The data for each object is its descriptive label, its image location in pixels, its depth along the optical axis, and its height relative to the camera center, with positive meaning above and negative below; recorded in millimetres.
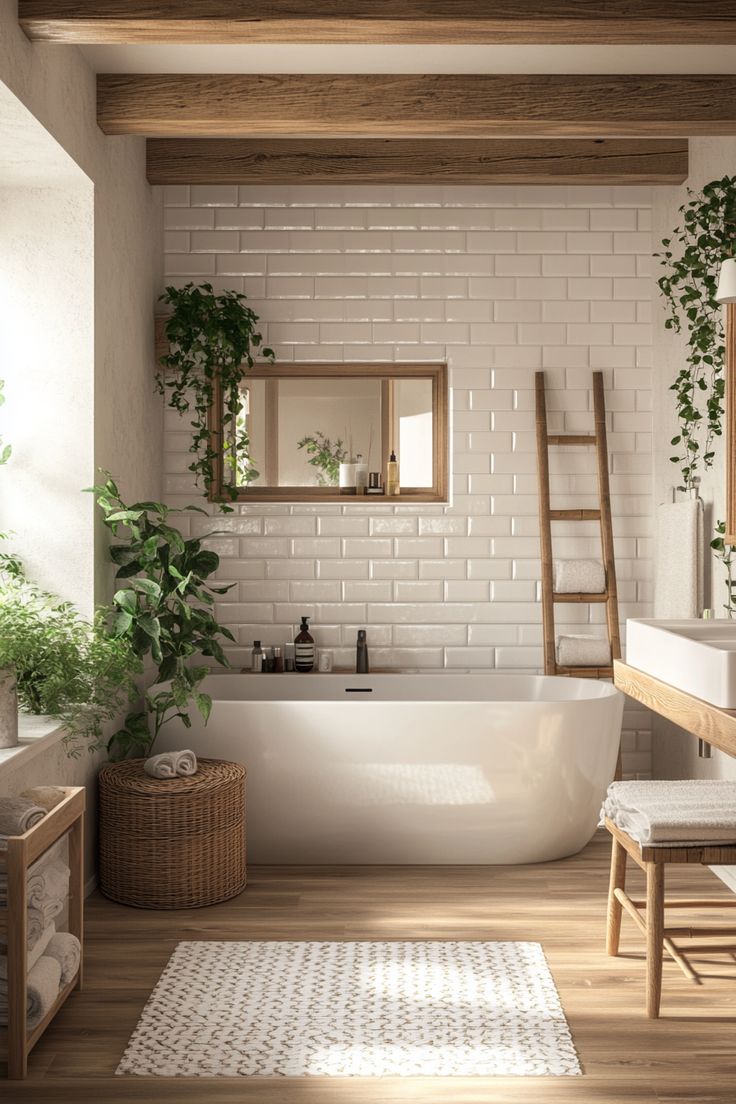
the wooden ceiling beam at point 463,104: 3883 +1586
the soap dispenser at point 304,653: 5328 -466
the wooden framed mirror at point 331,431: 5523 +624
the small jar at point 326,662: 5352 -511
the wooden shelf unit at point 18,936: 2648 -913
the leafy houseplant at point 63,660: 3416 -334
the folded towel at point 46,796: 3092 -674
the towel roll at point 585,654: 5223 -463
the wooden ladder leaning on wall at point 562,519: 5285 +146
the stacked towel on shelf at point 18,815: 2793 -662
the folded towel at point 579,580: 5312 -117
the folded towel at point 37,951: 2727 -1010
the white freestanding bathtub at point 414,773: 4316 -852
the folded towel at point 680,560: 4656 -20
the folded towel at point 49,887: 2850 -875
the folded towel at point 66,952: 3042 -1094
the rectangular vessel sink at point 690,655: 2459 -247
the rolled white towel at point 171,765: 4043 -767
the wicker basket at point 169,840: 3947 -1019
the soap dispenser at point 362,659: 5316 -496
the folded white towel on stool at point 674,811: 3035 -719
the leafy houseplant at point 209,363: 5035 +895
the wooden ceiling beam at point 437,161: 4859 +1741
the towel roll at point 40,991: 2805 -1111
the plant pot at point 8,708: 3191 -438
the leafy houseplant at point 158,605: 4000 -178
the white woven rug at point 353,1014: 2783 -1262
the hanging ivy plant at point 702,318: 4090 +956
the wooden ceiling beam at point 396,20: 3012 +1466
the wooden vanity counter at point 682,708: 2386 -370
